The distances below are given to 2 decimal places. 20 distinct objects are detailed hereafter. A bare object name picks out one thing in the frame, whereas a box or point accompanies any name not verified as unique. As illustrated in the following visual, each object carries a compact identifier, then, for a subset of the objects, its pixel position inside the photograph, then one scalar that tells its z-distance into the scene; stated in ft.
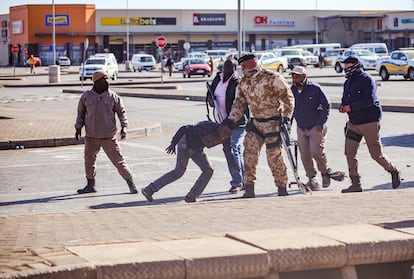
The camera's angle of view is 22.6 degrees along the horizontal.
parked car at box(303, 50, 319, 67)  304.71
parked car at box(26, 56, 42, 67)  367.13
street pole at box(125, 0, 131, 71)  331.88
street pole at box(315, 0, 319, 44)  394.85
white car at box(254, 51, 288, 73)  231.91
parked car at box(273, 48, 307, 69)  259.39
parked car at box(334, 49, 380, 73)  234.38
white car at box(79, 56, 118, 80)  216.74
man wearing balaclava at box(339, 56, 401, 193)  45.19
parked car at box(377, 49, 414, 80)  174.60
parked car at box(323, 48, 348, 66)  317.83
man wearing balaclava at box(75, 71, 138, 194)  47.67
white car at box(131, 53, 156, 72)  311.88
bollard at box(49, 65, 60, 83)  204.23
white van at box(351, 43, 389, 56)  279.22
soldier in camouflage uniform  41.52
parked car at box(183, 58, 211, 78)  233.35
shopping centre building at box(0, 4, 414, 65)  382.42
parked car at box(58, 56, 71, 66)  355.36
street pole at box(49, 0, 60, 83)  204.23
